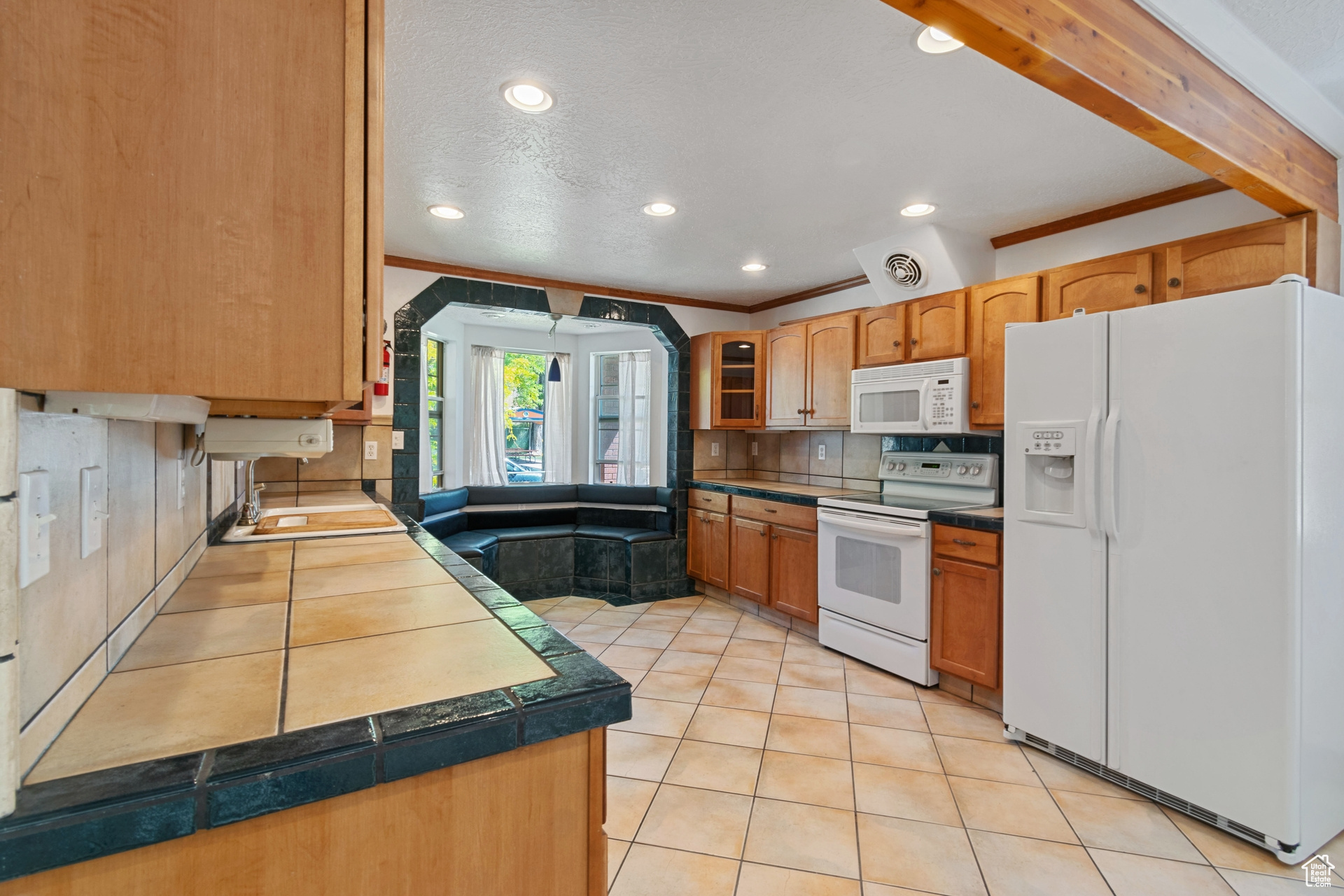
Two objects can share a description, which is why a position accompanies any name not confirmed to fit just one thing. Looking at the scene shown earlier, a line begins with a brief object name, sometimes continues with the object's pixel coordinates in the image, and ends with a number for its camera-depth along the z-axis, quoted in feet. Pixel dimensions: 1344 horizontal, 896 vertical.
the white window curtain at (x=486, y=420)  17.31
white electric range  9.61
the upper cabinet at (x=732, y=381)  14.73
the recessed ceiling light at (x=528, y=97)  6.16
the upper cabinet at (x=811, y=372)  12.35
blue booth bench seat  14.42
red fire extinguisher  11.37
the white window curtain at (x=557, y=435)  18.54
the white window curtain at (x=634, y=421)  18.13
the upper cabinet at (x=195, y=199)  1.81
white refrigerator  5.69
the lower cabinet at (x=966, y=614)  8.56
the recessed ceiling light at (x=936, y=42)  5.28
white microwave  9.87
